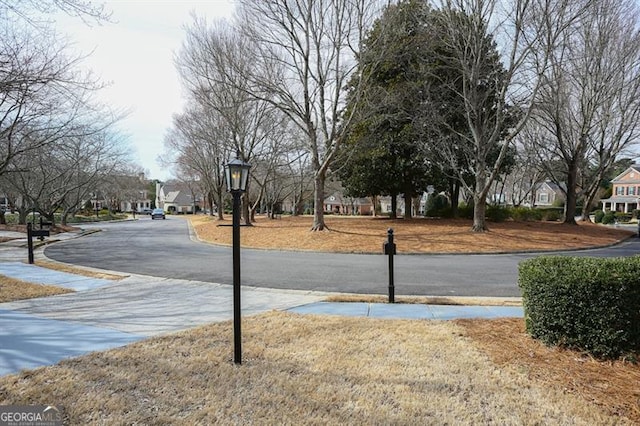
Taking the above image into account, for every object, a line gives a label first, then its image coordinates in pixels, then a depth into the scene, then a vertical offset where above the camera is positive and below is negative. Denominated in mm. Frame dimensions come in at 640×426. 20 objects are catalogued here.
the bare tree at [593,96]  21297 +6197
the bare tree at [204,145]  27281 +4552
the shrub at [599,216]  38312 -1211
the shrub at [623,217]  45219 -1574
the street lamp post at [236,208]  4258 -52
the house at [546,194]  70031 +1601
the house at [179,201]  86500 +452
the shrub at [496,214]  26516 -708
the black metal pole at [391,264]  7031 -1069
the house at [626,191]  58656 +1757
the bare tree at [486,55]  16405 +6551
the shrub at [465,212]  28427 -625
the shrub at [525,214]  28498 -796
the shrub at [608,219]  37131 -1439
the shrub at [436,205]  30750 -156
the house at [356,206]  73500 -548
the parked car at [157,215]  51312 -1496
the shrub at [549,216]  32128 -1008
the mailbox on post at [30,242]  11916 -1142
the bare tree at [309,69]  17344 +6114
